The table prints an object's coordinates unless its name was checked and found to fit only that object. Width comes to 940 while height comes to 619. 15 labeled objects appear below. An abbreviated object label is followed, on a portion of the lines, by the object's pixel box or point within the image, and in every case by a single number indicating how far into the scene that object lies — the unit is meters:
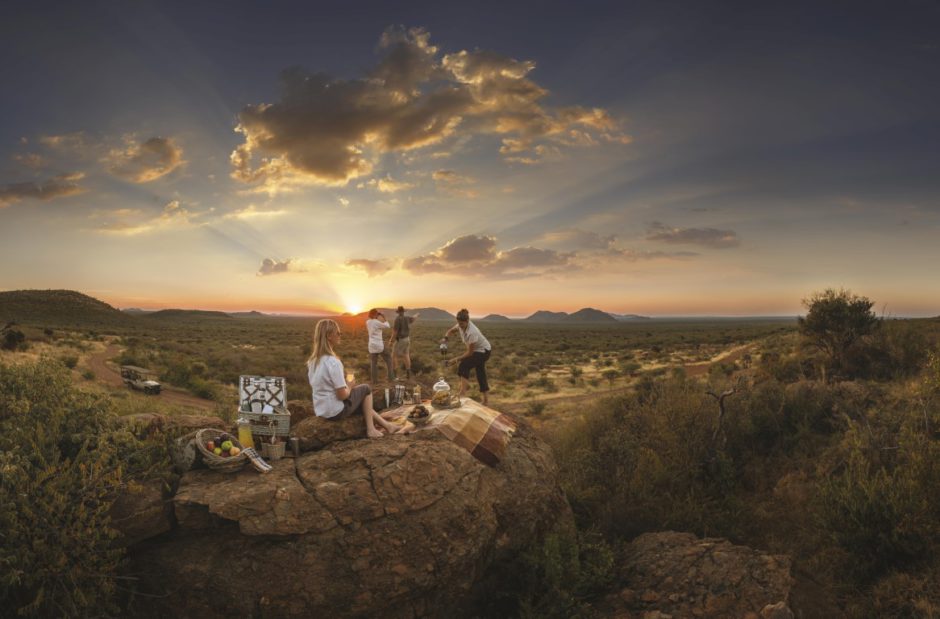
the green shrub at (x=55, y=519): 4.43
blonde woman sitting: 6.52
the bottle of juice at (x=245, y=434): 6.14
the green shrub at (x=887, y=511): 6.24
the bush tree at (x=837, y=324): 18.08
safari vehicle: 19.50
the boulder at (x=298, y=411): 7.48
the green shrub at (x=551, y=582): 5.76
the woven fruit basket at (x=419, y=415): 7.10
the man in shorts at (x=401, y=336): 14.91
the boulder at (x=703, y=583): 5.56
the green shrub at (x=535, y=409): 17.51
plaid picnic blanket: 6.86
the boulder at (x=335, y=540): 4.98
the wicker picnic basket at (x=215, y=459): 5.58
